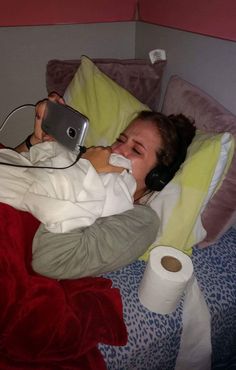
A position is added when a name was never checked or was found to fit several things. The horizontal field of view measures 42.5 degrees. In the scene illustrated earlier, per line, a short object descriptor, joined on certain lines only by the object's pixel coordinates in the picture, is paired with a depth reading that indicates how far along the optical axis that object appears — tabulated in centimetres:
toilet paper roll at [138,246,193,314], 78
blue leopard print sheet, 79
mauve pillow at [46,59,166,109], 129
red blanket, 72
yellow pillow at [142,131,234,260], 94
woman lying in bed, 76
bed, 73
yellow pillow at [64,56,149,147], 120
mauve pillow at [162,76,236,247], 97
